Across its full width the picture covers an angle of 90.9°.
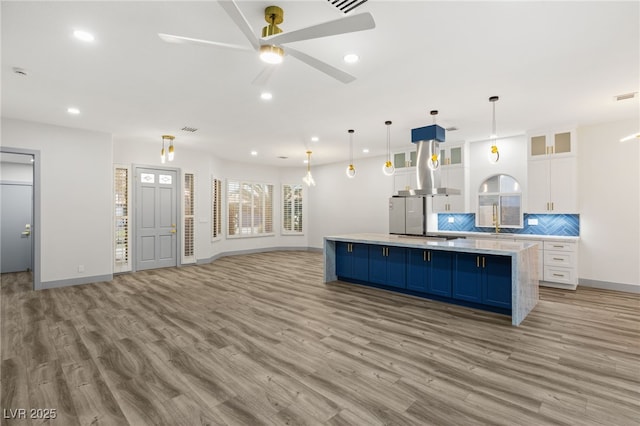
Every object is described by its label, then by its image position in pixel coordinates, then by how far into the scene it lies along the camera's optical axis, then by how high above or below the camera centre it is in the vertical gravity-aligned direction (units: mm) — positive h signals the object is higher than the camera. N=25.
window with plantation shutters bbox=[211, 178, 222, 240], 8758 +124
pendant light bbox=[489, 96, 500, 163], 4285 +836
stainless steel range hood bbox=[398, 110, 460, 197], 5574 +956
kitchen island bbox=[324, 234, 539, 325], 4055 -858
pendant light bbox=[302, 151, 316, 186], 7227 +761
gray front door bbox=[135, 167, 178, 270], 7320 -109
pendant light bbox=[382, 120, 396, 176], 5404 +822
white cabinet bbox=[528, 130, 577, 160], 5816 +1292
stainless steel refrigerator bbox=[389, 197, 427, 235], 7598 -91
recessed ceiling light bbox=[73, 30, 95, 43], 2865 +1652
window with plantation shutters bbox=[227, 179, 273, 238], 9906 +136
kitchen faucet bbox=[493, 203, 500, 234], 6814 -134
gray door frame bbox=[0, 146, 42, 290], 5559 -123
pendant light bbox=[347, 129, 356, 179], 6184 +1638
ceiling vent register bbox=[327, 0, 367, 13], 2211 +1492
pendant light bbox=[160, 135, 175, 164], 6519 +1629
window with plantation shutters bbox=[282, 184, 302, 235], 11250 +137
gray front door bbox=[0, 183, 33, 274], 7102 -298
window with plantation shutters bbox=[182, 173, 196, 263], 8078 -148
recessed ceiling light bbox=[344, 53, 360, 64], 3268 +1635
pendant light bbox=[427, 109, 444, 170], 4969 +827
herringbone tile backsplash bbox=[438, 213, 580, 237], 6090 -284
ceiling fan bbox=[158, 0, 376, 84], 2008 +1262
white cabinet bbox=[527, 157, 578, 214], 5801 +489
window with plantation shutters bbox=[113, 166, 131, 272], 6956 -143
